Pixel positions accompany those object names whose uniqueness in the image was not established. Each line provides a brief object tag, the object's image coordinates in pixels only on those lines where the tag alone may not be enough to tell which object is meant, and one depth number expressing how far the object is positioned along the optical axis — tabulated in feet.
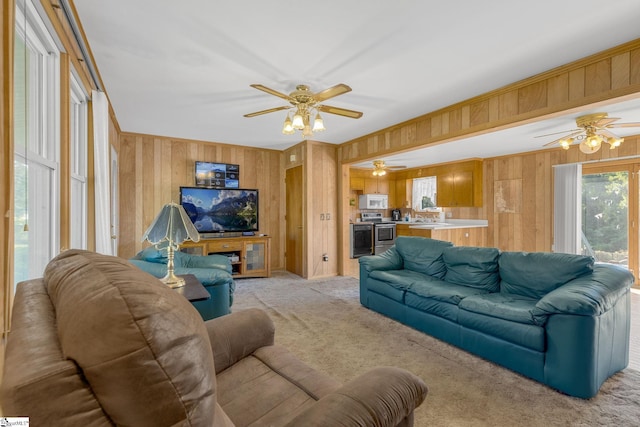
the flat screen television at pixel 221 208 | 16.60
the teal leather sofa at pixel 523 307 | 6.35
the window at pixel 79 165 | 7.97
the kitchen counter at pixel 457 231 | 20.23
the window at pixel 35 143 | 4.60
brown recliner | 1.67
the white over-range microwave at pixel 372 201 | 23.89
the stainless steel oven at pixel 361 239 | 20.29
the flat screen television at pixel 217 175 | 17.19
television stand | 15.85
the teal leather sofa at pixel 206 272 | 9.98
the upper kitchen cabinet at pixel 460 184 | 21.03
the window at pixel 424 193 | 24.47
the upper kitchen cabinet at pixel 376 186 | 24.54
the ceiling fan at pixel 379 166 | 20.08
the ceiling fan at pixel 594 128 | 10.67
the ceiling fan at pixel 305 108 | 8.91
